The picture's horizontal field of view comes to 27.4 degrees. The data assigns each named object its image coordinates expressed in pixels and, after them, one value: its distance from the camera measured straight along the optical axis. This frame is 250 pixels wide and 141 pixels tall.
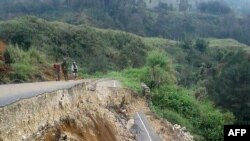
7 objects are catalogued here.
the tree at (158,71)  36.59
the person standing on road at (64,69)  28.34
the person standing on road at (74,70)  28.97
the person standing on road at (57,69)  27.30
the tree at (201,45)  102.62
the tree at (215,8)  170.38
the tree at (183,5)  167.25
